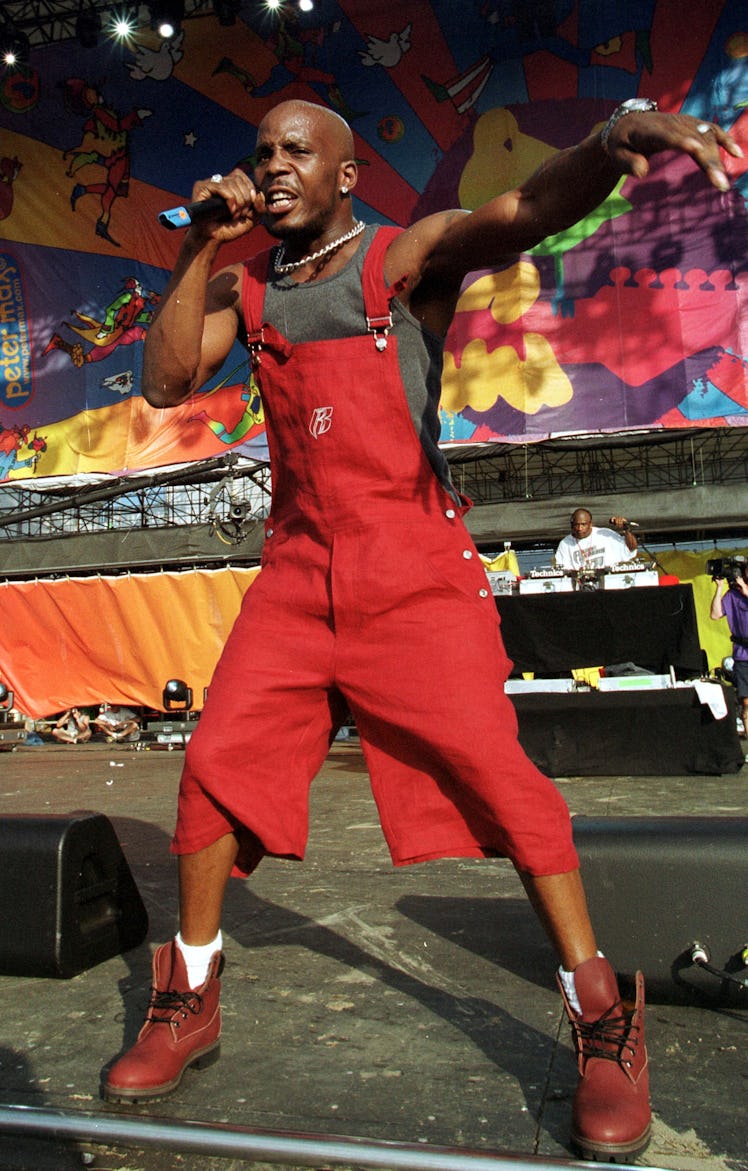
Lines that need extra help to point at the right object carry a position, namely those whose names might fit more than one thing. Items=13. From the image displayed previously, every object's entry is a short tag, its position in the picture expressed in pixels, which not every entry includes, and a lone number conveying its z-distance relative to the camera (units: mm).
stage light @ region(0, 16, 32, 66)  12852
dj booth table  6312
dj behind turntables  7488
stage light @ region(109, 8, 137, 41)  12797
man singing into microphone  1750
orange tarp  12156
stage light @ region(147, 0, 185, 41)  12188
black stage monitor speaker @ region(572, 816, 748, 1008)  2041
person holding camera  8031
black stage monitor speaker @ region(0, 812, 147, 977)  2381
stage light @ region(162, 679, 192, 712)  11422
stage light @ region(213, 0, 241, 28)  12117
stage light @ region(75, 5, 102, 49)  12750
